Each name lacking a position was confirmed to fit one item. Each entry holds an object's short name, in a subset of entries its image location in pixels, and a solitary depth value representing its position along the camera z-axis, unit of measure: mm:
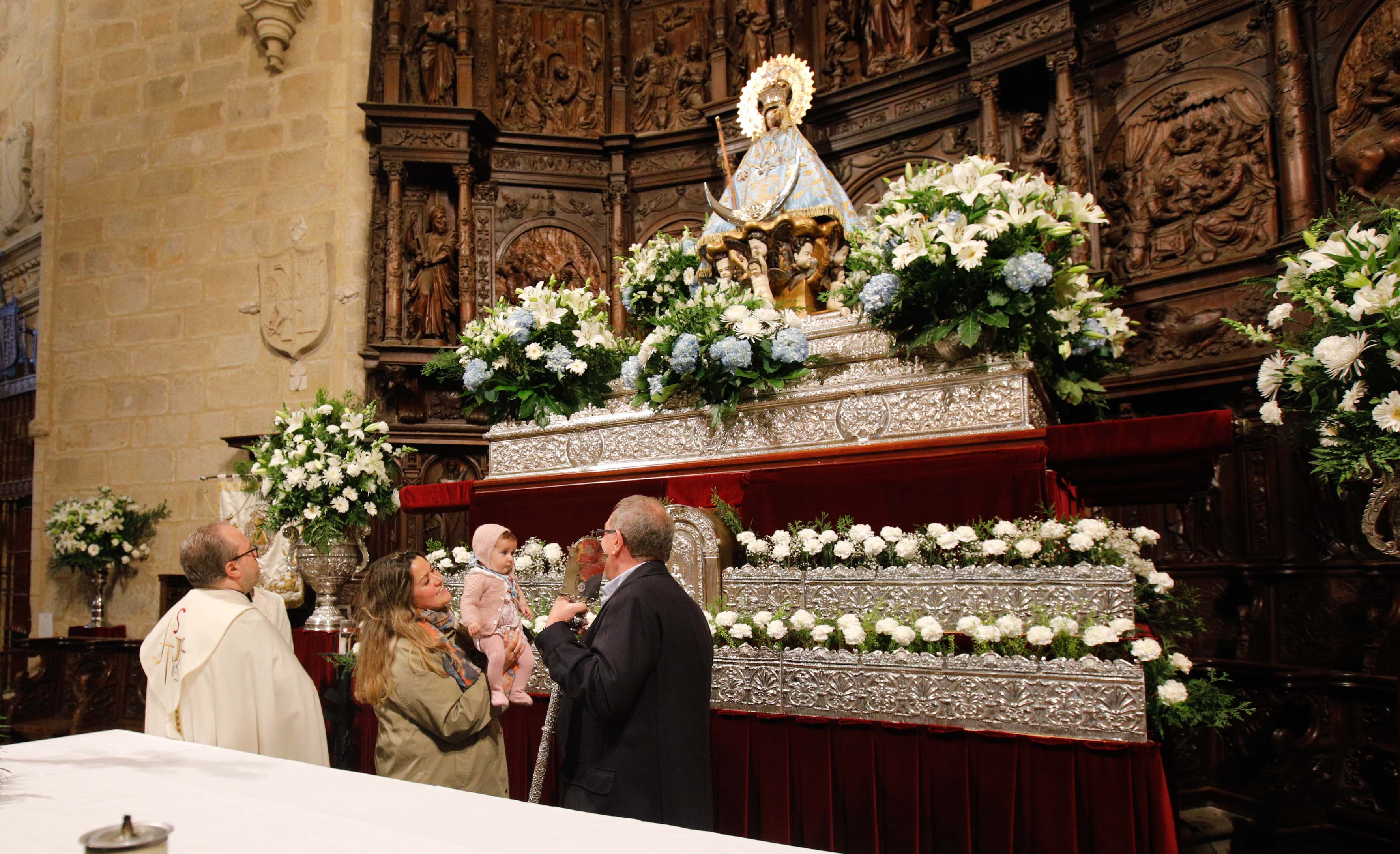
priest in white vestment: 3176
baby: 4141
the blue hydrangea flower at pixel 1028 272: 4078
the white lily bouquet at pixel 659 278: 6461
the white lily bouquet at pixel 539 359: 5602
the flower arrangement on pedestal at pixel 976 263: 4148
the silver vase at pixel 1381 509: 3307
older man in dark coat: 2969
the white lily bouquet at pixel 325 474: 6770
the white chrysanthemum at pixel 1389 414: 3160
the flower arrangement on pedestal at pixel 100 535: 9609
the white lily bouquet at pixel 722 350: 4652
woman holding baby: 3168
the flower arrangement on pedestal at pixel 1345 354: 3258
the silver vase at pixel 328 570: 6902
